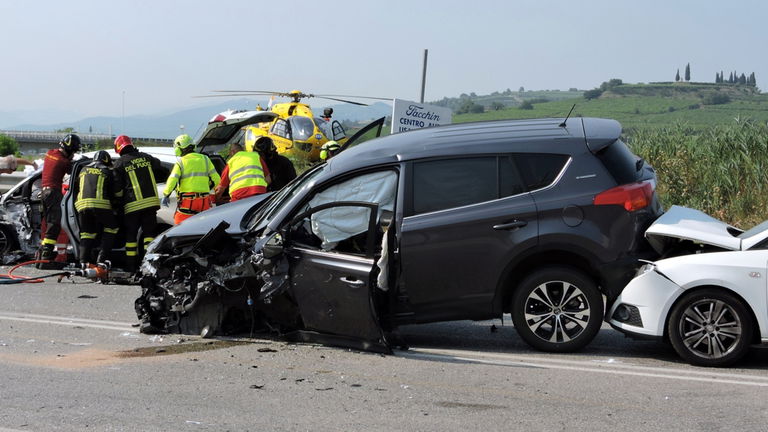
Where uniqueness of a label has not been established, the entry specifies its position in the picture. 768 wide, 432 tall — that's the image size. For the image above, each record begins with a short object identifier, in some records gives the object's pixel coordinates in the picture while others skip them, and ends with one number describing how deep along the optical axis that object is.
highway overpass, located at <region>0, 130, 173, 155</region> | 108.81
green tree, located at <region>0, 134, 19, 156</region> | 74.76
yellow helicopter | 30.06
